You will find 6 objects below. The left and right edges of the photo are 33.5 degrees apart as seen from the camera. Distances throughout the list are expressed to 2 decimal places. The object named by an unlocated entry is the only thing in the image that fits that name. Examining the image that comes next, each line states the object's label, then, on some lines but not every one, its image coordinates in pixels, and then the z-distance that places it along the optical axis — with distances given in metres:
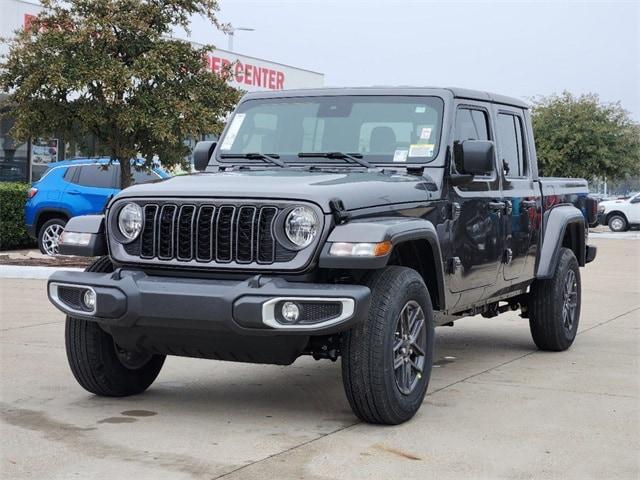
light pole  31.91
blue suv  17.12
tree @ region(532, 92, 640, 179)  39.12
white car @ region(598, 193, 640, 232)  36.94
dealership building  23.67
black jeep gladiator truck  5.42
